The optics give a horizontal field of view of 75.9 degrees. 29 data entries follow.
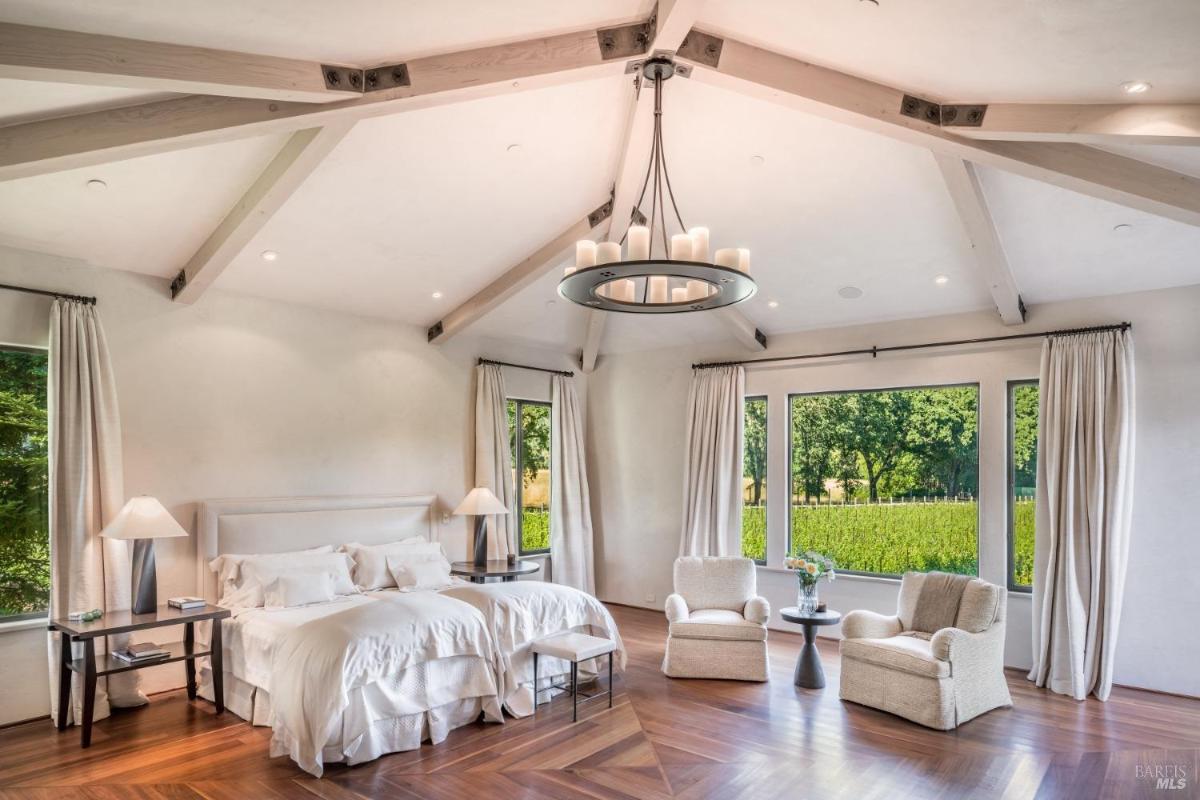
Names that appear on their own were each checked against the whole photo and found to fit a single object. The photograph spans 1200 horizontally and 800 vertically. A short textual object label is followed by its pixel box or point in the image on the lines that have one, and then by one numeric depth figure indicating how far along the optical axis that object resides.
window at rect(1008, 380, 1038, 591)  6.04
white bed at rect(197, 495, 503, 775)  3.95
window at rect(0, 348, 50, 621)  4.83
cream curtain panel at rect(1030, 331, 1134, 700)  5.33
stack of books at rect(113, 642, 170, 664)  4.49
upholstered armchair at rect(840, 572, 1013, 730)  4.60
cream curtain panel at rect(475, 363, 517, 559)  7.31
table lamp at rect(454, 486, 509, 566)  6.83
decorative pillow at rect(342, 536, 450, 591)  5.97
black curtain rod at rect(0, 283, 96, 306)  4.75
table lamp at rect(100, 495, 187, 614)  4.67
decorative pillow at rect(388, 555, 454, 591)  6.03
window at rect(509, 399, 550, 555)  8.04
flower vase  5.64
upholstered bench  4.71
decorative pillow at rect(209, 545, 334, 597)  5.31
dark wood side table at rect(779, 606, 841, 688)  5.41
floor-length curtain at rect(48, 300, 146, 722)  4.70
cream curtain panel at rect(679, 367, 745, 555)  7.48
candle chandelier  3.27
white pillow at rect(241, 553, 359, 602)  5.27
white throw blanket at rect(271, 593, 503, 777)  3.90
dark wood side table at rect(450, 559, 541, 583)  6.52
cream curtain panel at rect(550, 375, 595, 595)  8.10
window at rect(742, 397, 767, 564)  7.59
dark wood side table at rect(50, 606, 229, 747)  4.28
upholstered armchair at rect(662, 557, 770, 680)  5.55
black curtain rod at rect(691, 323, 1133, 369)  5.56
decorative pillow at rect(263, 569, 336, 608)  5.16
